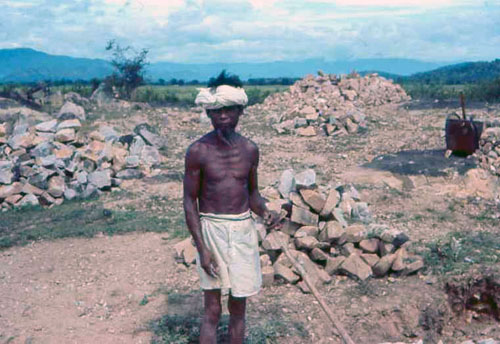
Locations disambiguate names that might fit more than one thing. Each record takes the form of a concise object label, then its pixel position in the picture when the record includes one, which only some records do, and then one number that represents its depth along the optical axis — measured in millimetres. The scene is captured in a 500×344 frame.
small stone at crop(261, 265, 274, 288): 4941
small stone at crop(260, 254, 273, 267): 5086
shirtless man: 3182
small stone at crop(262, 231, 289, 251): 5148
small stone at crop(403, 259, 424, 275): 5219
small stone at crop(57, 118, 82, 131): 11008
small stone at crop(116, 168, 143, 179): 9773
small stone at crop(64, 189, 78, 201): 8750
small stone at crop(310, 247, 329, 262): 5223
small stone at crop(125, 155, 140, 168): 10109
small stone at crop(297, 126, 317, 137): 15633
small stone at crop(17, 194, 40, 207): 8508
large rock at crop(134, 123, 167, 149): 11969
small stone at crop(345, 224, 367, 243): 5277
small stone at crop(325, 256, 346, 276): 5211
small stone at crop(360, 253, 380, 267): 5258
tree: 23766
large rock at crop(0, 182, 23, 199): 8617
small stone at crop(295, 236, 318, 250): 5223
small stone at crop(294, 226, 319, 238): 5316
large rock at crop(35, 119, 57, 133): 10852
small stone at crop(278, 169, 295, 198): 5944
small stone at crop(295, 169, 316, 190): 5469
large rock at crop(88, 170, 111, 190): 9078
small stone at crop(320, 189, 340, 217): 5445
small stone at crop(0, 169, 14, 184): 8914
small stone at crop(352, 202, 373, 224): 6398
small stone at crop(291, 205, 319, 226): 5375
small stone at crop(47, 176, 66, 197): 8705
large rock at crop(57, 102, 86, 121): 15258
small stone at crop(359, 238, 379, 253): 5309
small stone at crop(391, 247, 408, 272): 5180
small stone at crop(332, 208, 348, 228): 5561
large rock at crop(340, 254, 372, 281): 5129
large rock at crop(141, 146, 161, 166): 10883
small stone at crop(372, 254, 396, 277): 5156
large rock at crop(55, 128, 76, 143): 10422
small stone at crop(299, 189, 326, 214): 5387
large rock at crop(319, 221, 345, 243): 5266
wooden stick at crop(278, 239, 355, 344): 3303
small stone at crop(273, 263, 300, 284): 4996
